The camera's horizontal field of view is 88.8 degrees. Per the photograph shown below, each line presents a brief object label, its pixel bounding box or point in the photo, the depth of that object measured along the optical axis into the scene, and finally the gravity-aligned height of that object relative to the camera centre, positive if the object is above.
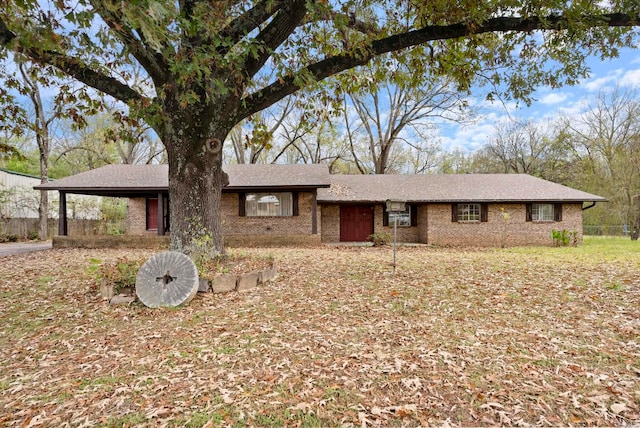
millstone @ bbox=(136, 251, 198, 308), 5.23 -1.03
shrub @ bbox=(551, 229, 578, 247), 15.49 -1.13
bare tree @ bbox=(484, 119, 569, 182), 29.06 +6.08
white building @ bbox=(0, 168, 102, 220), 18.69 +0.99
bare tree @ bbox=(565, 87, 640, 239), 18.09 +4.57
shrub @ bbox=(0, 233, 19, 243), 16.92 -1.09
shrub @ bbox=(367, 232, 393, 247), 15.70 -1.16
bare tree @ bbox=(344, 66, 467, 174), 25.34 +7.63
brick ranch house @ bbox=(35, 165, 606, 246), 15.21 +0.37
